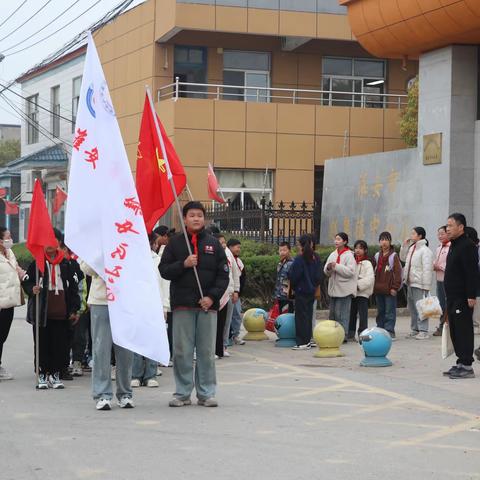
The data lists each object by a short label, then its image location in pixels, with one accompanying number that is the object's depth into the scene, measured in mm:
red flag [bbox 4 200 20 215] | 43562
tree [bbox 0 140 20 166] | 85375
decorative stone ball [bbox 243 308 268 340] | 17203
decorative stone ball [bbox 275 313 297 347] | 16219
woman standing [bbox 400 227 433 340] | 17000
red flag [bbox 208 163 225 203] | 27434
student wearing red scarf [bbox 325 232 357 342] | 16328
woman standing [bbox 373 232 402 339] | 16938
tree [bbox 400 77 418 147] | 31234
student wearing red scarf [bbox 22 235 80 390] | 11836
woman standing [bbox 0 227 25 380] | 12625
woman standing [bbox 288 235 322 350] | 15766
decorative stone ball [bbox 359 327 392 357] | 13594
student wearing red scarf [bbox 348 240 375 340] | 16656
